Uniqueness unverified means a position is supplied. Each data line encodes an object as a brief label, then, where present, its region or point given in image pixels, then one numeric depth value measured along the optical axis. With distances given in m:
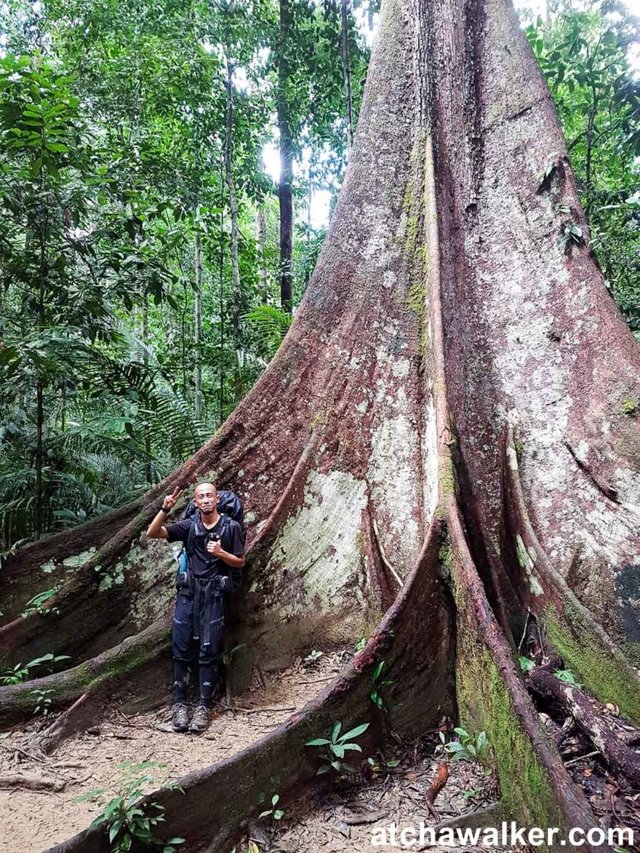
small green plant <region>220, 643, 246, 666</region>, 3.25
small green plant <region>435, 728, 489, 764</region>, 2.24
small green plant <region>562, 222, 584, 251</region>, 3.92
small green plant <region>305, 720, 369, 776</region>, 2.25
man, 3.11
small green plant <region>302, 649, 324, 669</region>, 3.23
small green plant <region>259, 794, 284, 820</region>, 2.13
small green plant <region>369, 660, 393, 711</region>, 2.43
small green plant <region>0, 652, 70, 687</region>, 3.22
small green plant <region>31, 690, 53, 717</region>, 2.99
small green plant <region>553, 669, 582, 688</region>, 2.72
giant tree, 2.51
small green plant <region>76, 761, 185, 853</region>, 1.93
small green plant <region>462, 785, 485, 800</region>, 2.12
